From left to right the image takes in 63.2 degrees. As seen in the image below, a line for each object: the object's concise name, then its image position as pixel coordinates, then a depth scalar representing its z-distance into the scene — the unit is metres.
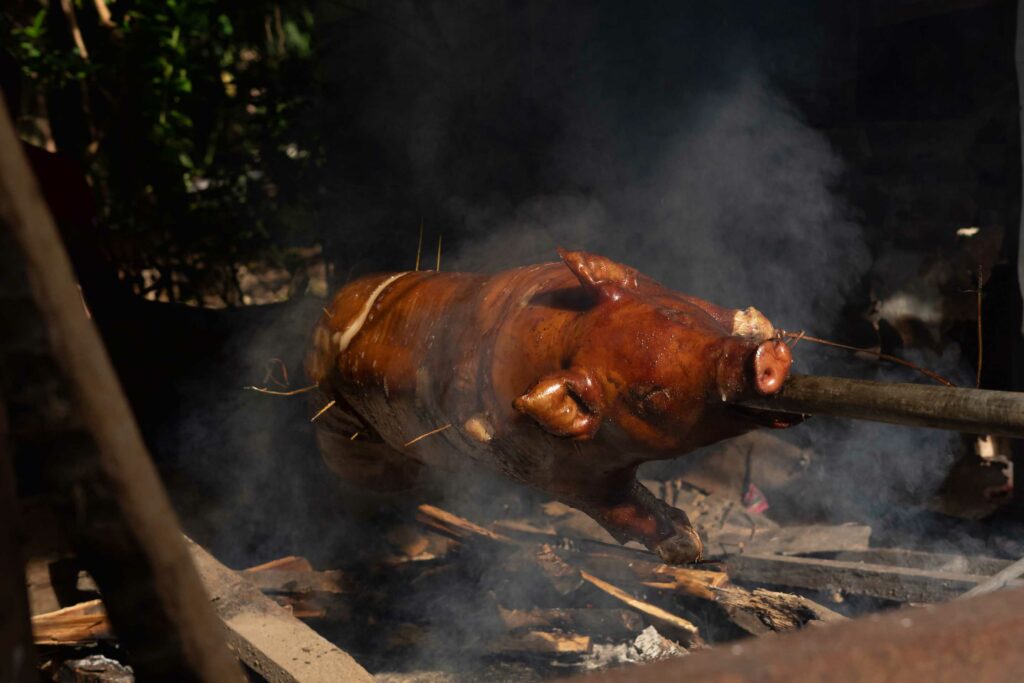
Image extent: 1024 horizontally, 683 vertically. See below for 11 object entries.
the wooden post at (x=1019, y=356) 4.16
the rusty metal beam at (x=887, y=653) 1.08
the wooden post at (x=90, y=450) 1.03
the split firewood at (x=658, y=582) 4.02
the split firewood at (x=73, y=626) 4.18
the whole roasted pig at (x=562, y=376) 2.41
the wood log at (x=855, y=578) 4.16
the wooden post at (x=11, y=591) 1.05
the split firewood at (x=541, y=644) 4.18
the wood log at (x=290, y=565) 5.22
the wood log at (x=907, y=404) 1.79
